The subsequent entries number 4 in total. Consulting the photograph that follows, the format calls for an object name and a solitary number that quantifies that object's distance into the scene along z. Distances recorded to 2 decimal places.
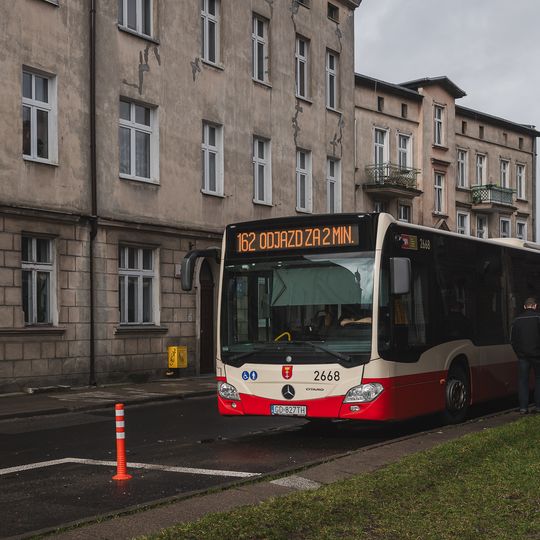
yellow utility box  23.62
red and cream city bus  11.26
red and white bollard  9.19
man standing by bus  14.26
